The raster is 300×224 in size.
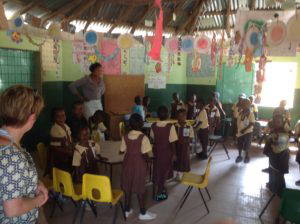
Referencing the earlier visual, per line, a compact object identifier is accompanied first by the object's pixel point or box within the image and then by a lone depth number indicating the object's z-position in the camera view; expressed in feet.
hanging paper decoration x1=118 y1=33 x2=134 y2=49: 17.76
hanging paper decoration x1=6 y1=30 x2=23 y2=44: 15.94
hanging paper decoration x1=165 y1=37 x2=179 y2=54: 18.90
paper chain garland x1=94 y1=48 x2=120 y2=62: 23.00
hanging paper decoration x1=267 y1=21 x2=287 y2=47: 12.52
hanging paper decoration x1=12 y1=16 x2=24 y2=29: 13.96
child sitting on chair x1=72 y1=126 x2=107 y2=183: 11.12
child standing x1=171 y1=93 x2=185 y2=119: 24.02
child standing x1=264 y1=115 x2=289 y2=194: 13.04
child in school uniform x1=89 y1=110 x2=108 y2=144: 14.47
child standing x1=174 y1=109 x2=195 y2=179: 14.66
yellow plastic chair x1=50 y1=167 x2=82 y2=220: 10.16
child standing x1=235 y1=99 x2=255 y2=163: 19.26
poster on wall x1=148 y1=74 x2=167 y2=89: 27.09
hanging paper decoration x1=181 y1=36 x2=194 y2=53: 18.24
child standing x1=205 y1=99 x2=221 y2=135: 22.53
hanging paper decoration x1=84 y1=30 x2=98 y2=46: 17.13
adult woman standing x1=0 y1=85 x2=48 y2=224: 4.74
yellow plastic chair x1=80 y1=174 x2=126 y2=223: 9.73
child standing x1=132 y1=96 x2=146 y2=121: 20.76
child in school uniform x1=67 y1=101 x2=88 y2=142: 13.92
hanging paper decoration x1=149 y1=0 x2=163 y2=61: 11.91
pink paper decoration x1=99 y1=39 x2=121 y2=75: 23.17
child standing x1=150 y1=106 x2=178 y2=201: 12.94
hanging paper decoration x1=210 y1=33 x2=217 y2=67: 19.62
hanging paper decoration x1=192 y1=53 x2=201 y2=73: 27.48
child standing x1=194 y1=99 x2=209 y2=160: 19.92
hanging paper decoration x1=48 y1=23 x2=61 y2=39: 15.79
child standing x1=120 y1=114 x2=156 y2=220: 11.07
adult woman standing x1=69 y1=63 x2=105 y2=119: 17.01
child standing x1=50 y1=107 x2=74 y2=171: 12.49
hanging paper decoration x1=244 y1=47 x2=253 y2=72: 15.18
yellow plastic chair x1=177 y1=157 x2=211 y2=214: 11.75
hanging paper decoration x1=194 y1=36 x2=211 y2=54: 18.12
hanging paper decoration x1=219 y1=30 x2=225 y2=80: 19.53
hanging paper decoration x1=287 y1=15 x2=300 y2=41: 11.78
